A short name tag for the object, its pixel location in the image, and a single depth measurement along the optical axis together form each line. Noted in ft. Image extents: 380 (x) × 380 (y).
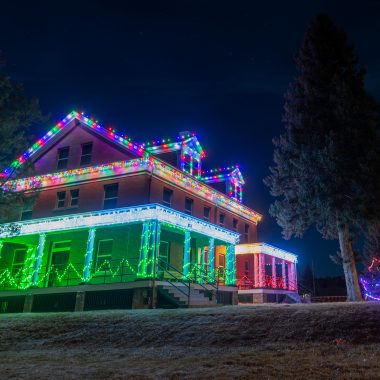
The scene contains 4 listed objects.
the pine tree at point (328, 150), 64.34
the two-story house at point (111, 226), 70.33
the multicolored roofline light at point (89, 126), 82.12
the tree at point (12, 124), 63.26
